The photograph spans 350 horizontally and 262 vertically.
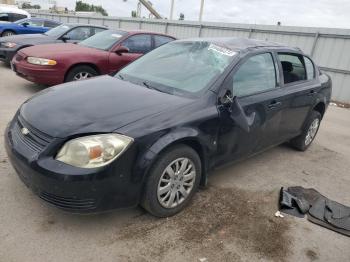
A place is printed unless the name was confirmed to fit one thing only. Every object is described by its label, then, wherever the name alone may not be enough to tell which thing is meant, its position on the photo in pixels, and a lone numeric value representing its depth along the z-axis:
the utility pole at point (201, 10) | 38.03
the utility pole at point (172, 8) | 40.62
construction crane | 45.47
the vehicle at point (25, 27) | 12.35
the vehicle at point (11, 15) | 14.78
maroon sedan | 6.66
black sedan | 2.62
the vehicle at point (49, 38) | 8.81
